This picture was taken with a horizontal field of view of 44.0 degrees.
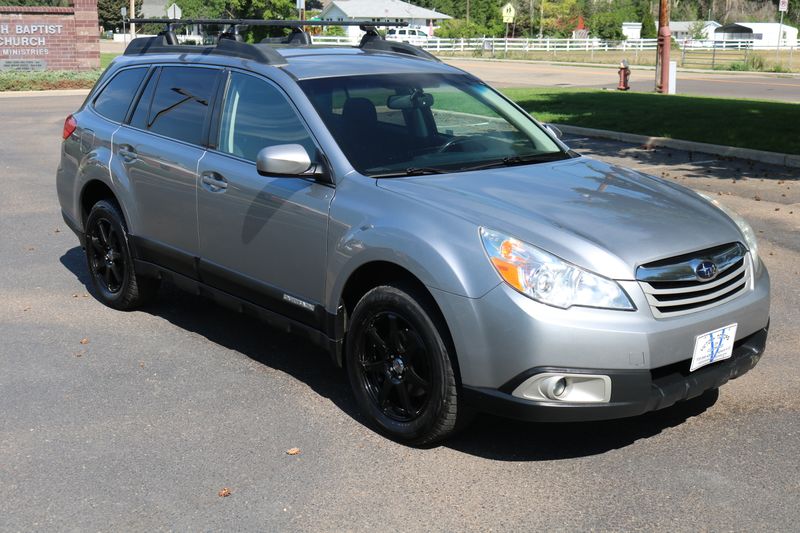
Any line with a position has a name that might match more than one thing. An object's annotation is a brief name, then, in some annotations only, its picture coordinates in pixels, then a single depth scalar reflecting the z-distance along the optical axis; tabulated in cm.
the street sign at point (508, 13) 6855
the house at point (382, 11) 9088
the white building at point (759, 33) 8150
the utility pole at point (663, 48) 2563
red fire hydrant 2822
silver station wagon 419
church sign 3338
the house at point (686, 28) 8602
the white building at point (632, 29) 8056
